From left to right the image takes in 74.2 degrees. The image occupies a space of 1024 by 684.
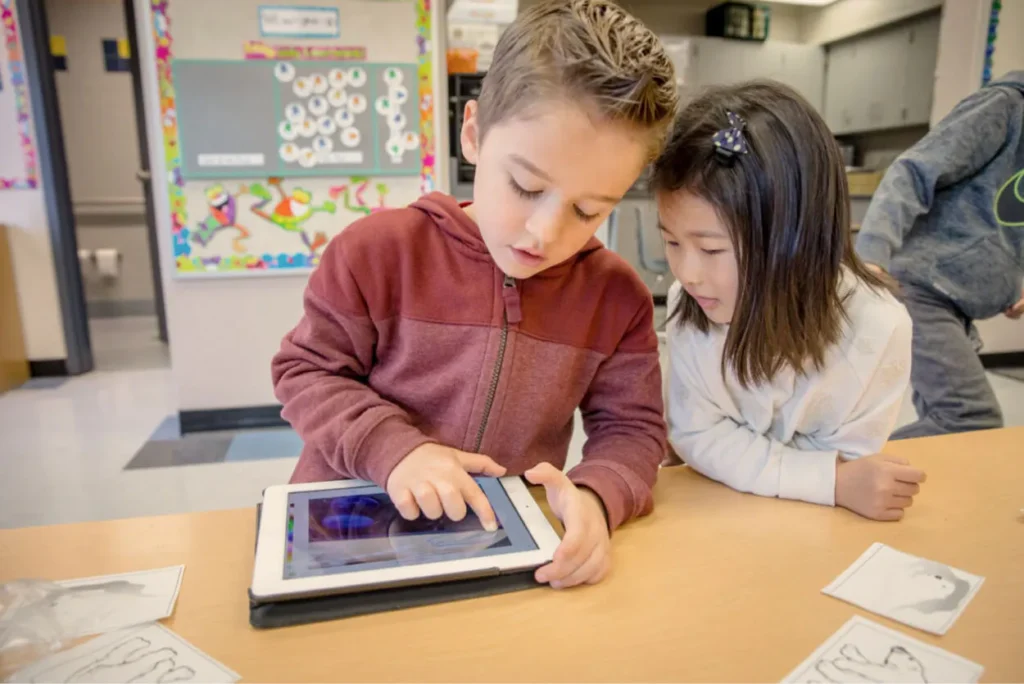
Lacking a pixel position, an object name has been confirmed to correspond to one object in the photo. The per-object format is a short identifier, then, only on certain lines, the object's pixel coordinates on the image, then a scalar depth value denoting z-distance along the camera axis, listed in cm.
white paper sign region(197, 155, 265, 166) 232
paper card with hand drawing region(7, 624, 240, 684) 44
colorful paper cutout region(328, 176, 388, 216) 246
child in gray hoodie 136
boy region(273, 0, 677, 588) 60
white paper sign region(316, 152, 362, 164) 241
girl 72
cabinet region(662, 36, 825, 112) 473
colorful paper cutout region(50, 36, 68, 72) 430
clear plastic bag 46
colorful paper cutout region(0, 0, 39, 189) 281
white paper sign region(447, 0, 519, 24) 337
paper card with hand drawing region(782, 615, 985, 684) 47
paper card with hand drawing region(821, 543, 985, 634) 53
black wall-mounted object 480
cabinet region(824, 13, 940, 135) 422
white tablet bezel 50
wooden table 47
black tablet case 50
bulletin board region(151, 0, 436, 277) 228
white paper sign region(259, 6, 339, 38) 229
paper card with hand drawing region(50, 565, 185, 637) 50
